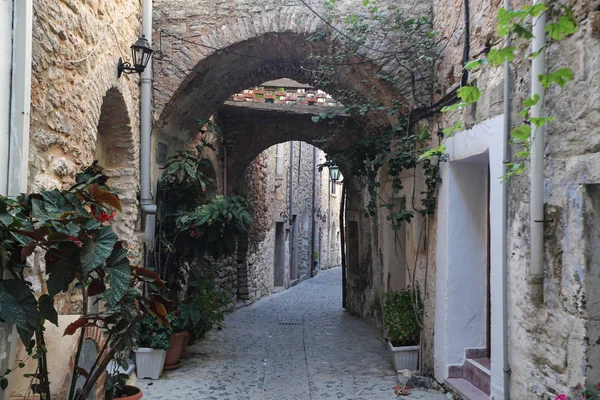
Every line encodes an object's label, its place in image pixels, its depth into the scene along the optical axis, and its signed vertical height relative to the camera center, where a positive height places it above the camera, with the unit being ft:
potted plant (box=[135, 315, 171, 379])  17.37 -4.27
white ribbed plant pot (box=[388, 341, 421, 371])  18.30 -4.63
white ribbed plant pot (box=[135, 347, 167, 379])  17.35 -4.58
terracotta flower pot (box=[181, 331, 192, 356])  19.52 -4.52
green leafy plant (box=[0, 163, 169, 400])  7.15 -0.65
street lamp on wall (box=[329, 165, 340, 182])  37.28 +2.84
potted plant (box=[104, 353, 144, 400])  10.78 -3.52
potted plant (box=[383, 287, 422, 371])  18.35 -3.70
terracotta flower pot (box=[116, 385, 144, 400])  12.37 -4.05
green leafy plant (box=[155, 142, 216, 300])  19.77 +0.24
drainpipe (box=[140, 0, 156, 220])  18.16 +2.55
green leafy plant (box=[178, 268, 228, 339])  19.22 -3.25
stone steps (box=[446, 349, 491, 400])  14.15 -4.32
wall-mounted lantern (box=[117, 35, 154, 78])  15.71 +4.49
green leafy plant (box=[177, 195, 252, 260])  18.67 -0.34
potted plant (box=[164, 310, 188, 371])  18.70 -4.30
